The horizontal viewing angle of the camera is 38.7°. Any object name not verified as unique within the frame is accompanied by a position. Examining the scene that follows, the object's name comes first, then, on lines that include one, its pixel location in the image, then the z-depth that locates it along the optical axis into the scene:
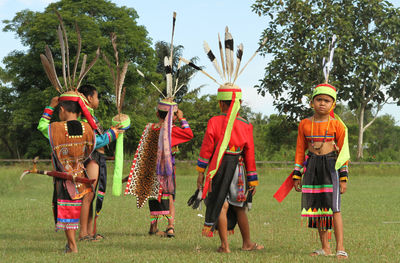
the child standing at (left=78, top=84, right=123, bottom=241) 7.42
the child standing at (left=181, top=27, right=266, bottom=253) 6.30
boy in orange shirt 6.07
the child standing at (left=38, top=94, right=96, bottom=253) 6.19
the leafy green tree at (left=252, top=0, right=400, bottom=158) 27.31
